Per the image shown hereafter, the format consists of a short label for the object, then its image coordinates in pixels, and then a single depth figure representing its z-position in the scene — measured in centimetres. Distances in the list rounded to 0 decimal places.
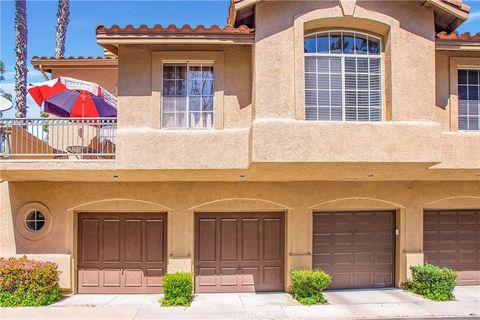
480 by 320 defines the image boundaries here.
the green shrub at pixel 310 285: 1154
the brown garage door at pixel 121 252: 1274
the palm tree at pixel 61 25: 2316
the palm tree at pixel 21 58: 2034
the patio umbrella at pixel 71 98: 1191
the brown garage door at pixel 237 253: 1285
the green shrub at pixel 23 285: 1105
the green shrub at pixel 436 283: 1195
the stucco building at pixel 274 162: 1048
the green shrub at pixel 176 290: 1136
